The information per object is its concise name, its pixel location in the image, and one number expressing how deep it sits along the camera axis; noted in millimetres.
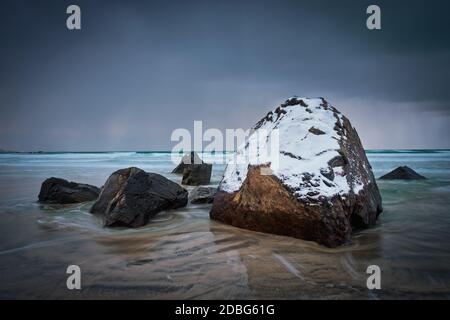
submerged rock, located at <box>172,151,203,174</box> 9355
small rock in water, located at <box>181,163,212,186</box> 8383
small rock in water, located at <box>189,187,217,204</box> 5293
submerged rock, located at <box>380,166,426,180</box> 8844
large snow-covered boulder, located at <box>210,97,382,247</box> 3043
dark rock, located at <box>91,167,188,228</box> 3752
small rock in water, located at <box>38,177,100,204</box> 5340
